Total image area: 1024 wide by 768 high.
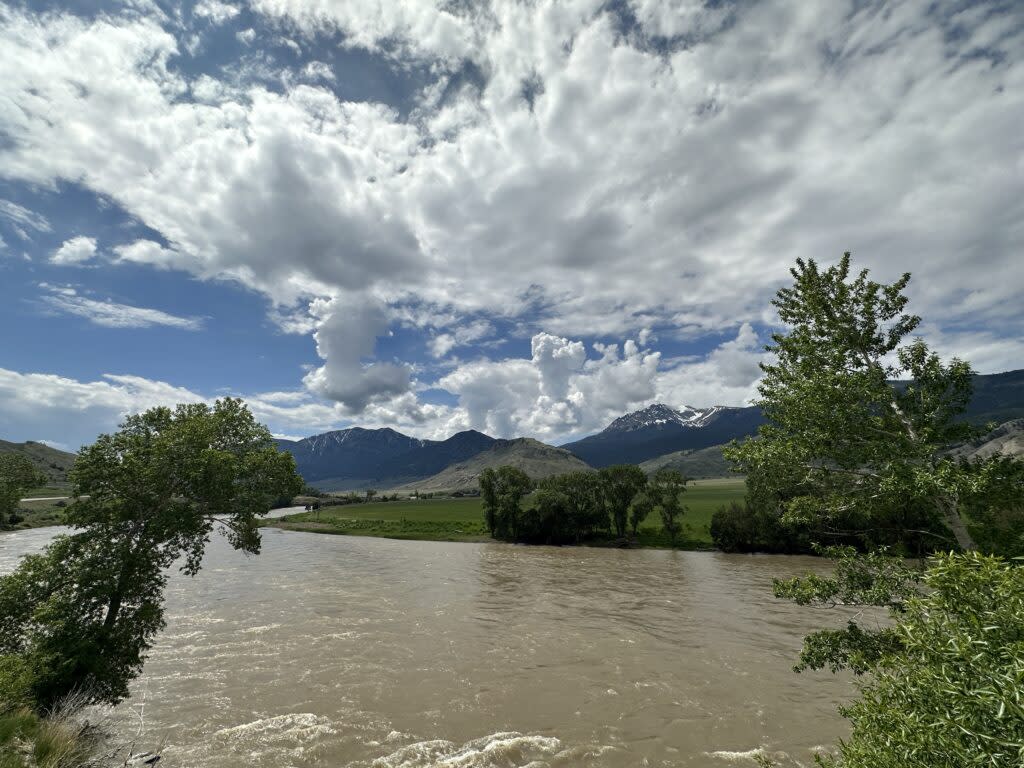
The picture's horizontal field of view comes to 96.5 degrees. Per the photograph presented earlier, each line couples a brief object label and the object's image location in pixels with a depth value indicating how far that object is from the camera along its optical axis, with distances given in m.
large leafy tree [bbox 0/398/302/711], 16.11
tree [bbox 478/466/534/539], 90.19
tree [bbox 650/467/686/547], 81.12
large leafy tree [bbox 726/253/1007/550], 11.91
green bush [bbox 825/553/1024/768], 5.57
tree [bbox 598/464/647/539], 85.81
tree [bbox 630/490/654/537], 83.44
